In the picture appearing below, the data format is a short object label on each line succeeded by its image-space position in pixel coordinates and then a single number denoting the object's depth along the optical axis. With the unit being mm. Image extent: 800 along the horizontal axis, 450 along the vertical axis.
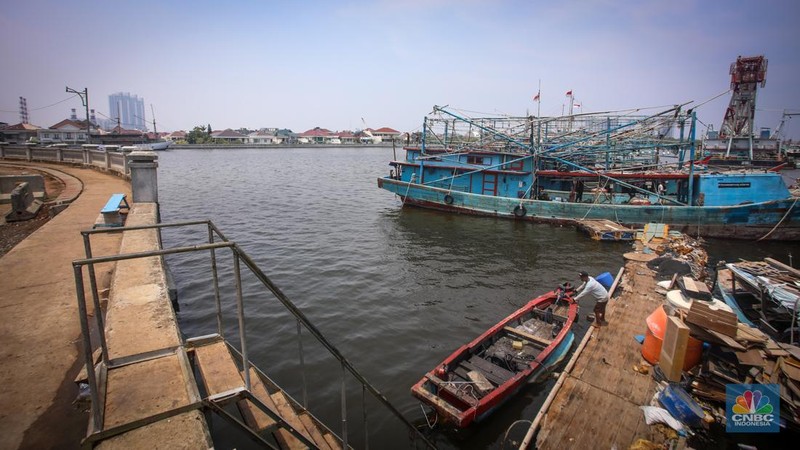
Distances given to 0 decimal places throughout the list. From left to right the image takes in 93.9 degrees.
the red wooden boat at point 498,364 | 6496
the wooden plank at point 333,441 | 4935
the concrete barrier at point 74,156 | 20333
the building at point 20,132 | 69312
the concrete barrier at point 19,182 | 14031
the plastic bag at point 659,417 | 5570
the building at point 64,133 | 73312
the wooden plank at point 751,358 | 6004
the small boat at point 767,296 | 7535
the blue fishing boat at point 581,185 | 19234
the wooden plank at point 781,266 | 8758
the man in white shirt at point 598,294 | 8602
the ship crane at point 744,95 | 55500
